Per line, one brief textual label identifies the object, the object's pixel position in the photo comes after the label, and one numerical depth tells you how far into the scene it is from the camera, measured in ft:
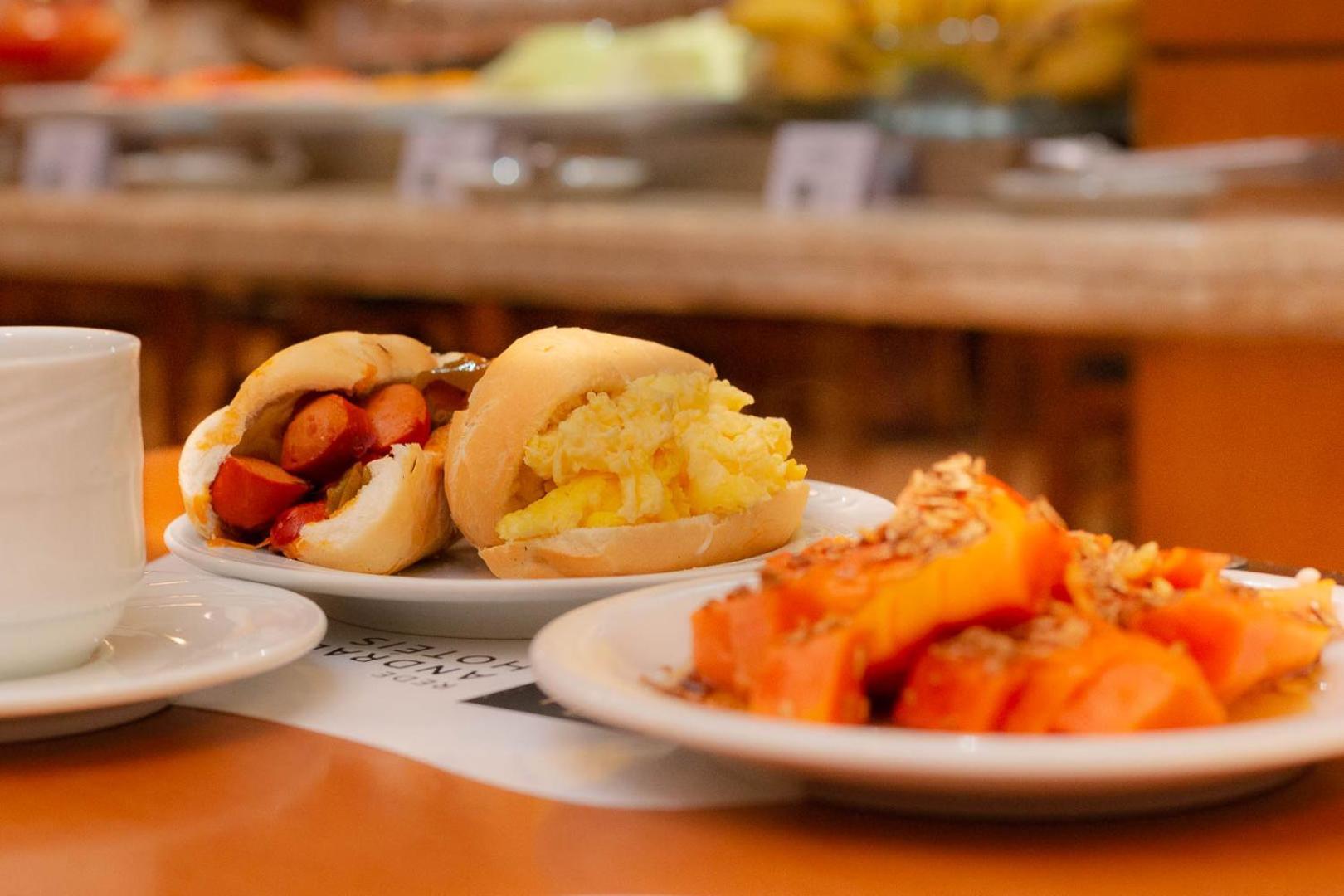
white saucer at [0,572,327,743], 2.12
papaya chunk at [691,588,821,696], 2.02
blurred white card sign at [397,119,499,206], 9.21
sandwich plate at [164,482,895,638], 2.32
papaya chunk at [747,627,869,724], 1.98
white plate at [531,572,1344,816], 1.91
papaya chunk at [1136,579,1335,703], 2.04
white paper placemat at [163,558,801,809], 2.07
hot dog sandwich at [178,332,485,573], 2.42
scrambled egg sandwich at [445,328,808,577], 2.38
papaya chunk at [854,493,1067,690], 1.98
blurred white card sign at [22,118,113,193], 10.80
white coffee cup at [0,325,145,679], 2.13
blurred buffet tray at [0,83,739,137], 8.90
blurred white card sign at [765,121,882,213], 5.40
